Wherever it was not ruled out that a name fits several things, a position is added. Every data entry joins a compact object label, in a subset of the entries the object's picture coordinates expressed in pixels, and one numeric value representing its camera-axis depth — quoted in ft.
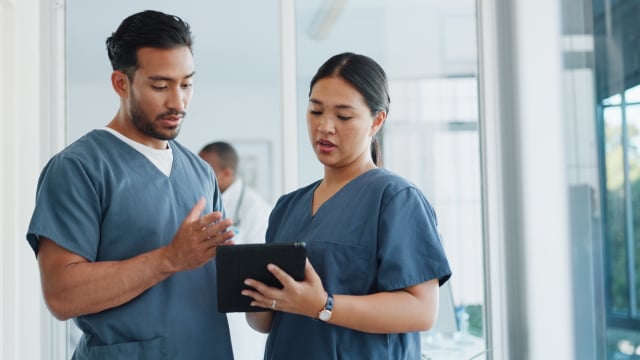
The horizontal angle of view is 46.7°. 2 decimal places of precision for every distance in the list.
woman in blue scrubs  4.44
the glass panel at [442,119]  9.53
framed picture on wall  23.83
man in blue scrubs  4.65
